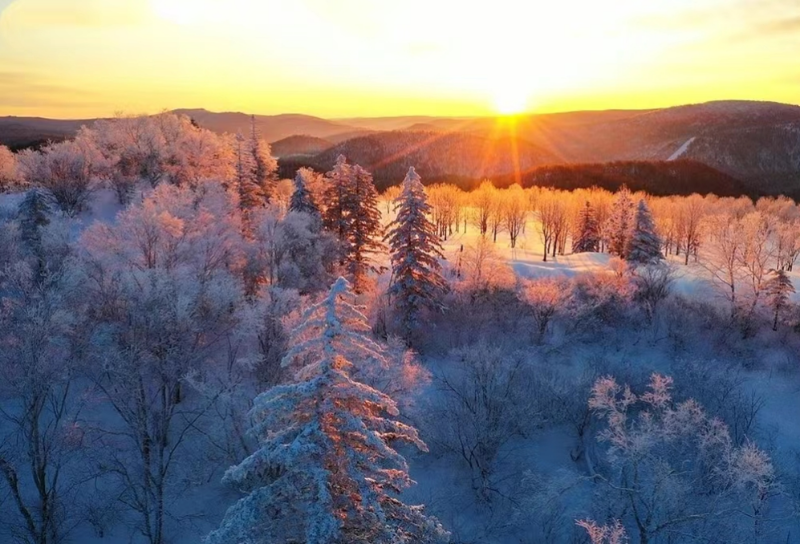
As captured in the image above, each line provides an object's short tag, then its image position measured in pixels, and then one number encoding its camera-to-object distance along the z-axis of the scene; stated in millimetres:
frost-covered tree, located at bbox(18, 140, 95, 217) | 48031
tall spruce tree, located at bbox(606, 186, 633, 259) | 54728
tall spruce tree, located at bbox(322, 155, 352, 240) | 40719
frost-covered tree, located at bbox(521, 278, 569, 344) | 38469
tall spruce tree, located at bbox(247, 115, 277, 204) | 50750
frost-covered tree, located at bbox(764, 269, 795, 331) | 39375
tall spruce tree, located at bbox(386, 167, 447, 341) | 33469
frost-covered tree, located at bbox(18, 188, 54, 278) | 32719
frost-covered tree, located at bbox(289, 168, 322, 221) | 41656
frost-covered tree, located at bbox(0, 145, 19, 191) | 53438
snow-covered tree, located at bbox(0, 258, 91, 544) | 16875
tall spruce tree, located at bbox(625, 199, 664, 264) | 47969
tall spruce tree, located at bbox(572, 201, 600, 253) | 63781
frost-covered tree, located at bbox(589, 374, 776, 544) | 18781
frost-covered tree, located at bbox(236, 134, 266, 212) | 45312
